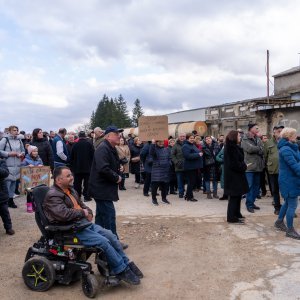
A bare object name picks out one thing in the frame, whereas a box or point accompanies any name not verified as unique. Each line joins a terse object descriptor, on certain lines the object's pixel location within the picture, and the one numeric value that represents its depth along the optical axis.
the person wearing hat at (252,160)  8.66
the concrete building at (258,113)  16.81
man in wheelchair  4.58
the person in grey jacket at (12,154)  8.97
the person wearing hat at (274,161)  8.41
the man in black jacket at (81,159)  9.75
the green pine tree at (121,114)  85.25
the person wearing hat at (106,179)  5.71
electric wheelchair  4.55
